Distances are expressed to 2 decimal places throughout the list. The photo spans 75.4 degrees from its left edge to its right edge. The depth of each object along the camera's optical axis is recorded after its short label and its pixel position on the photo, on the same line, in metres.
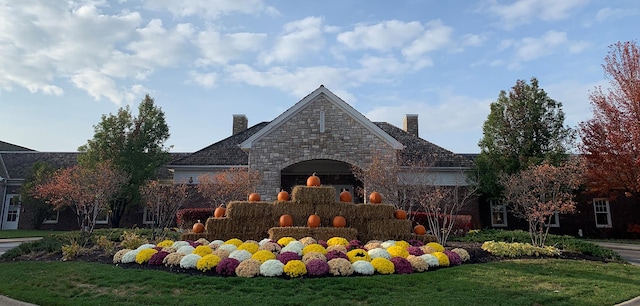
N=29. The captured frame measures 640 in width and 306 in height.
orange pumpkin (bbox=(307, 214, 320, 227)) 11.39
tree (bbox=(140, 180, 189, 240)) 13.69
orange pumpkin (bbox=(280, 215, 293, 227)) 11.39
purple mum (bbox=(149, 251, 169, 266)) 8.73
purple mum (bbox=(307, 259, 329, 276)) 7.69
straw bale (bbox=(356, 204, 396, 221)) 11.98
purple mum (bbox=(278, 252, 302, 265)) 8.10
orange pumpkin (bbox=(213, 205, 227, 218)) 12.25
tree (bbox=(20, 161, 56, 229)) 24.09
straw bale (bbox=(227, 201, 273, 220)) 11.68
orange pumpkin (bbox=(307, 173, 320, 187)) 12.53
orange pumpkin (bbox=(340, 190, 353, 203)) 12.51
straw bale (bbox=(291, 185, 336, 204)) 11.97
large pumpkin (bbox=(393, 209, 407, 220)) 12.28
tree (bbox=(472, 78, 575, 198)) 21.64
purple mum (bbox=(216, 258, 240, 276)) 7.86
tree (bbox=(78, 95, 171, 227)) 22.05
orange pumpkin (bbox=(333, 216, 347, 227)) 11.59
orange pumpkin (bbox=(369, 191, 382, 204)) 12.78
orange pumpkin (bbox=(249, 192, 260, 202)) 12.55
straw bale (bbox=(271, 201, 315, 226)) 11.77
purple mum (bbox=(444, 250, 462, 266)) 9.39
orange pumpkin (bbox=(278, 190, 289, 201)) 12.37
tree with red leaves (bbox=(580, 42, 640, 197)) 19.41
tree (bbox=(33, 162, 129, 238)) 12.99
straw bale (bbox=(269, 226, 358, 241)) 10.99
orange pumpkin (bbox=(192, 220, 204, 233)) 11.78
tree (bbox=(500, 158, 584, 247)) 11.72
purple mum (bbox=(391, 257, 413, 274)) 8.23
